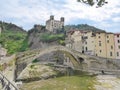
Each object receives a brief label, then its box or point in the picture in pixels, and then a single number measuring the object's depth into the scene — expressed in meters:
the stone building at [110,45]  25.03
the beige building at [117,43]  24.77
